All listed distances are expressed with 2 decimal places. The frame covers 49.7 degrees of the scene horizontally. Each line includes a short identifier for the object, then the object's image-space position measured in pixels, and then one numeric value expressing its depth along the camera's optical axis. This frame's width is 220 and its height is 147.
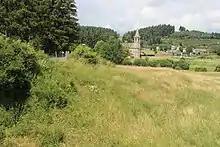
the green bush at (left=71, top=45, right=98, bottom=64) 16.69
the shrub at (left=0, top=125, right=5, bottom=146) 7.93
